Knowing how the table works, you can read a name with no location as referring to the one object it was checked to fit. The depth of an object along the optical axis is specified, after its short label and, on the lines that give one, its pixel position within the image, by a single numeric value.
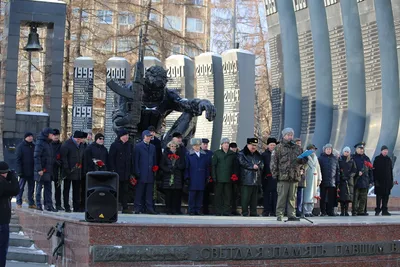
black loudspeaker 10.65
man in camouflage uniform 12.74
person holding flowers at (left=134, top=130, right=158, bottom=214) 14.30
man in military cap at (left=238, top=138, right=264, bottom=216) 14.61
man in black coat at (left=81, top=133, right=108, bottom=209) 14.19
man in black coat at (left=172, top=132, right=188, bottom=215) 14.78
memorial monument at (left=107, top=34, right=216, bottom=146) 15.23
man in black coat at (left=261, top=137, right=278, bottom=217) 15.24
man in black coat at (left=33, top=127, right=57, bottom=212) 14.23
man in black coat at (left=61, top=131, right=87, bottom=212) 14.30
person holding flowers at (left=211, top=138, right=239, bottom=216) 14.67
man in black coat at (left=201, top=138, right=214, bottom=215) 15.29
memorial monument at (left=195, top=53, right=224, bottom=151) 24.39
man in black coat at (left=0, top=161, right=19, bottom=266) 11.59
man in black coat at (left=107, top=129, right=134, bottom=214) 14.20
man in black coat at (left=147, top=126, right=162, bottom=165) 14.75
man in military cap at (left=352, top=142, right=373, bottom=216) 16.67
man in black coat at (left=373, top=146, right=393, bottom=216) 16.95
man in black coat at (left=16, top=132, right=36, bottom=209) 14.80
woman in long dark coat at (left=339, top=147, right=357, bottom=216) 16.47
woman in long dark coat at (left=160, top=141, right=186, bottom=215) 14.61
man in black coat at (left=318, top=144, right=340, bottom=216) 16.22
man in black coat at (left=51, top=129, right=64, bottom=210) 14.47
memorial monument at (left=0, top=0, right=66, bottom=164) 20.91
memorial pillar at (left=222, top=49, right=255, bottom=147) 23.03
